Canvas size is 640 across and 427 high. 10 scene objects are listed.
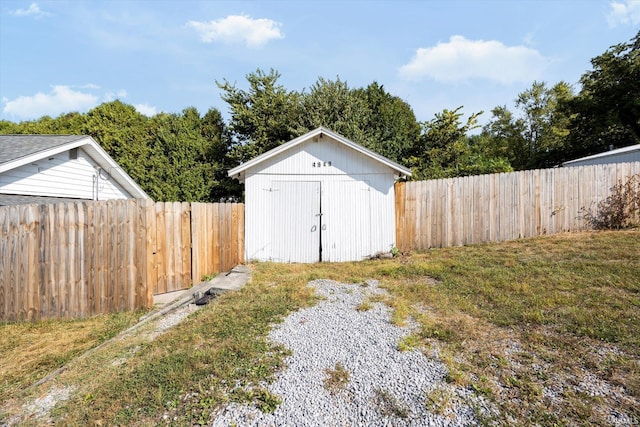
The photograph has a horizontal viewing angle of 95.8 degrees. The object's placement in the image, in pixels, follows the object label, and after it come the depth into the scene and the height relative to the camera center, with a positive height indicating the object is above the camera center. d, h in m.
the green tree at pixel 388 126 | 15.32 +4.66
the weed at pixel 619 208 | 8.00 +0.01
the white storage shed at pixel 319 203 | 8.70 +0.26
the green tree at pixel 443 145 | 14.92 +3.55
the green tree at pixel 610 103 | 17.14 +6.60
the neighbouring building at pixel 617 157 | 10.44 +2.04
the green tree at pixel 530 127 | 22.39 +6.95
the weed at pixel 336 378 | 2.66 -1.61
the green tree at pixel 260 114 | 14.26 +4.98
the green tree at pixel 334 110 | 14.20 +5.16
